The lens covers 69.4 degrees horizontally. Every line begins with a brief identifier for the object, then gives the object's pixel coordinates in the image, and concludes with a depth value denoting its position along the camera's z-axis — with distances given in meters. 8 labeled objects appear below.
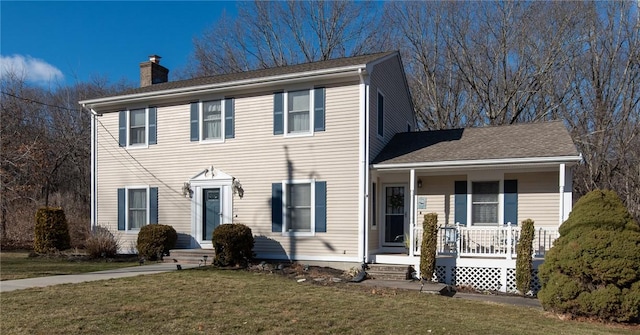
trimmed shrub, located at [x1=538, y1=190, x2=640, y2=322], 7.24
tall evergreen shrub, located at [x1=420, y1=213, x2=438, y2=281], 10.86
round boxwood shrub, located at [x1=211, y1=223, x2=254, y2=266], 11.93
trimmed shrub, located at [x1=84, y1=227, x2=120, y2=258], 13.83
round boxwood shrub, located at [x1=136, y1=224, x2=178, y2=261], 13.43
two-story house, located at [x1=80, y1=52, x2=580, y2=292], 11.78
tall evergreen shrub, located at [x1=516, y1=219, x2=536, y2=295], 10.05
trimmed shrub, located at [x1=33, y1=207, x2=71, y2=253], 14.75
